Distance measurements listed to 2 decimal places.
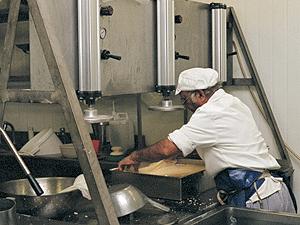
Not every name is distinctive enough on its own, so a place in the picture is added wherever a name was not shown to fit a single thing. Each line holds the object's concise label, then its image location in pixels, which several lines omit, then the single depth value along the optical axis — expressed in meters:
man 3.72
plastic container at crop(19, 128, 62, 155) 4.86
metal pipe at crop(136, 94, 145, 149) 4.90
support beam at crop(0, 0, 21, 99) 3.09
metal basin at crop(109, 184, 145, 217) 3.21
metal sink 3.29
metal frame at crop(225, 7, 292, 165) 4.62
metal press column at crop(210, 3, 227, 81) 4.55
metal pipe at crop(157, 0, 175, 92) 3.87
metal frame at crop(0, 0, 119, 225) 2.77
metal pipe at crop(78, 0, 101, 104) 3.18
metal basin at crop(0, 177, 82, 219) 3.20
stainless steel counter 3.13
